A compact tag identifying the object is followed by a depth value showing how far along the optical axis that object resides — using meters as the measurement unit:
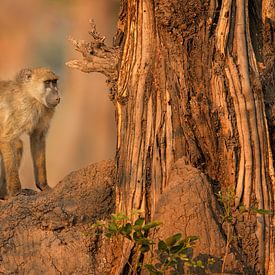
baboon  17.53
